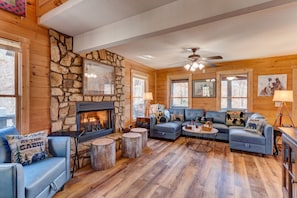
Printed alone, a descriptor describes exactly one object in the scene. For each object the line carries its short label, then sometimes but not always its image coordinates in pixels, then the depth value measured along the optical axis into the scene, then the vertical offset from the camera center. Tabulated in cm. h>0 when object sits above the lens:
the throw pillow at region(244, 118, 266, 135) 349 -68
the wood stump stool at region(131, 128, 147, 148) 377 -92
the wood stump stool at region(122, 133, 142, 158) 320 -107
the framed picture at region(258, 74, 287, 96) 433 +44
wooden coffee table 371 -133
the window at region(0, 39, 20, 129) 217 +23
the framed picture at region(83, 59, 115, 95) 328 +47
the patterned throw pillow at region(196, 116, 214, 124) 489 -72
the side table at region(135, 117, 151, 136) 493 -85
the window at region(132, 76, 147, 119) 530 +6
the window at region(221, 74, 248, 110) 494 +20
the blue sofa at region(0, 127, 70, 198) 132 -84
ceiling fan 353 +95
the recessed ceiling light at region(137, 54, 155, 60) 451 +128
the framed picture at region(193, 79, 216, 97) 535 +37
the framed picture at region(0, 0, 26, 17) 210 +135
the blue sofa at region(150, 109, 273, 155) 330 -91
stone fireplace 274 +1
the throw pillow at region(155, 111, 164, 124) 483 -58
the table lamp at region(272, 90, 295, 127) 355 +5
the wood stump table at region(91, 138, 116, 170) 266 -106
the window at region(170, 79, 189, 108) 595 +19
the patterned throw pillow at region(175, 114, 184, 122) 521 -70
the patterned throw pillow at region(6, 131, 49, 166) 180 -65
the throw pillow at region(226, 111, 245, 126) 439 -63
